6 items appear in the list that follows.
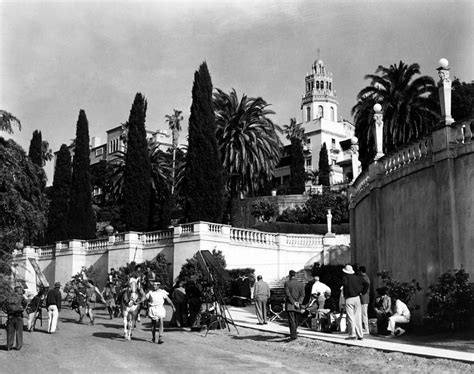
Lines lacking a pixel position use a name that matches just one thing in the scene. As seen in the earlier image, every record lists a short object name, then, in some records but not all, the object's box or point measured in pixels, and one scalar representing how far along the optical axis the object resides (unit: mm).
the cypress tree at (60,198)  48228
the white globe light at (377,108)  23925
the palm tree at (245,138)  48969
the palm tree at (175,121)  86450
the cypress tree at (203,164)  38781
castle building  94812
